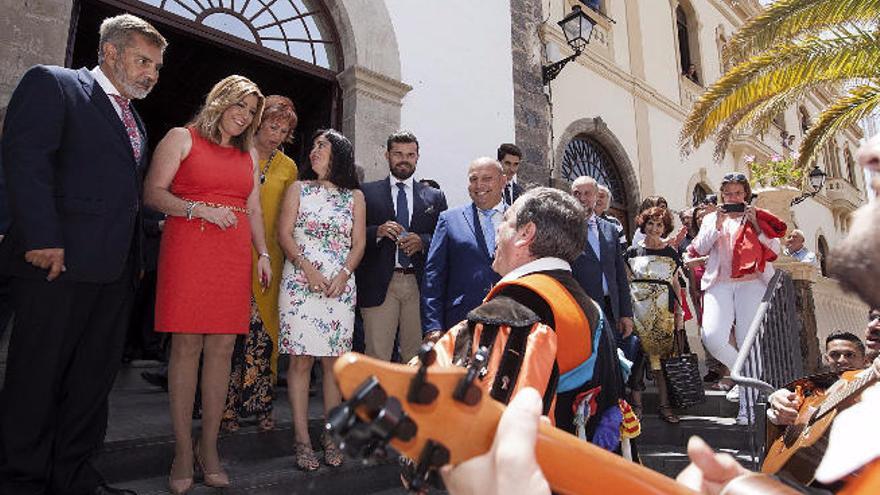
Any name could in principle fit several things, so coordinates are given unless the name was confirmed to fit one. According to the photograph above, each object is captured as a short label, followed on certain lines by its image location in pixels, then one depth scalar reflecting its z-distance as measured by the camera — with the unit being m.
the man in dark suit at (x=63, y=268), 2.41
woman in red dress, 2.88
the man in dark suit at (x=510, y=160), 5.04
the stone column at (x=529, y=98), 7.62
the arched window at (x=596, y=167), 10.23
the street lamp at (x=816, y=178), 14.25
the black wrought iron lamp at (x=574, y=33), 8.27
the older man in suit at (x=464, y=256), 3.61
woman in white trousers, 5.12
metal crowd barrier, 4.15
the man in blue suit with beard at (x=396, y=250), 3.96
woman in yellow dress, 3.56
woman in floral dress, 3.35
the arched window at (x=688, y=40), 14.40
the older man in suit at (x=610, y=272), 4.31
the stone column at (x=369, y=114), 5.89
